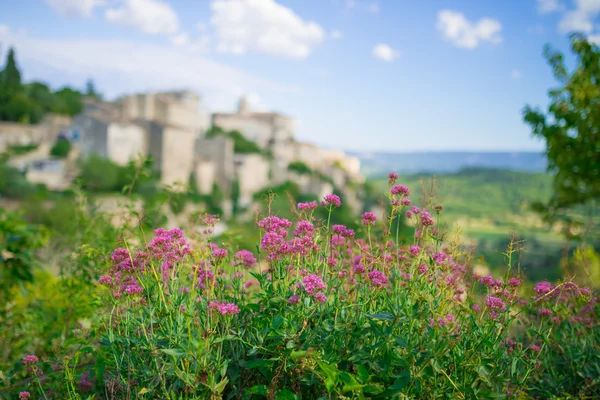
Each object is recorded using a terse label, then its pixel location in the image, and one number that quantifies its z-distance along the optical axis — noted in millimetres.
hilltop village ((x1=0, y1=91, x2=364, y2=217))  36344
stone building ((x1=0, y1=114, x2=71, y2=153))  38750
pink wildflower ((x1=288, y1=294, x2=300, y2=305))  1740
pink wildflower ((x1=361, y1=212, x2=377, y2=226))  2075
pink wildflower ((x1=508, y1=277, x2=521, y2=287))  1932
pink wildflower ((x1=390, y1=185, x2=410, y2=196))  2057
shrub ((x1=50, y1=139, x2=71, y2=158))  37281
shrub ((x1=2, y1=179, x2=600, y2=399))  1723
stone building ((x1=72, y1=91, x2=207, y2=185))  36188
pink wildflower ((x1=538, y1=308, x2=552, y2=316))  2012
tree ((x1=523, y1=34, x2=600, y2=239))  6230
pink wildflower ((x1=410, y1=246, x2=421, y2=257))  2016
